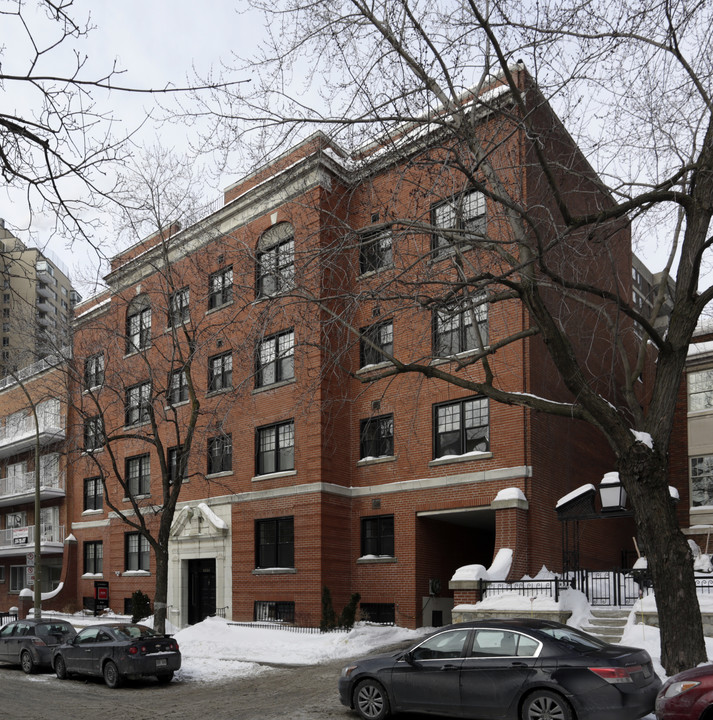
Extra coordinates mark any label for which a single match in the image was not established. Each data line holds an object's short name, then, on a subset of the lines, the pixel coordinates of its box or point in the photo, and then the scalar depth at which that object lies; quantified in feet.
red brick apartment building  78.54
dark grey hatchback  70.44
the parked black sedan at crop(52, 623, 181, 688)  59.31
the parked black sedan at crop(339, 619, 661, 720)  35.04
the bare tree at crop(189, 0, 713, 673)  37.99
